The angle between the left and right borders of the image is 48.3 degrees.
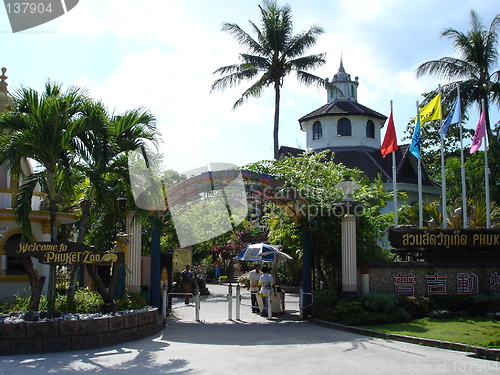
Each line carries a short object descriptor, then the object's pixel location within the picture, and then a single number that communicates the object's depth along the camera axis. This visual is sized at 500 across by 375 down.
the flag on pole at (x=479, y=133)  20.80
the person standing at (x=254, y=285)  18.91
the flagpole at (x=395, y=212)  18.61
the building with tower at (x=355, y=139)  35.97
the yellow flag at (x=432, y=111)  20.03
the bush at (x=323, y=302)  16.34
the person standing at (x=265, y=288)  17.72
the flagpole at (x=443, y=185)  19.39
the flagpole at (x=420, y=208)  19.42
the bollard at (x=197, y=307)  17.01
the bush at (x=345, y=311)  15.46
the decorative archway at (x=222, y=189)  17.14
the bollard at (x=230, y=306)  17.62
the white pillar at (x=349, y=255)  16.73
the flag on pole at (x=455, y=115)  20.74
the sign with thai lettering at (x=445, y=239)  17.53
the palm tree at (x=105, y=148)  13.16
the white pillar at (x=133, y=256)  16.12
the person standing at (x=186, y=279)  22.89
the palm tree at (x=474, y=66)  29.50
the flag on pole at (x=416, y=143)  20.33
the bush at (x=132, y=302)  13.55
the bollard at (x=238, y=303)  17.55
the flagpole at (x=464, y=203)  19.73
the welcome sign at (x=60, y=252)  12.04
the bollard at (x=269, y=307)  17.50
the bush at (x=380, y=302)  15.41
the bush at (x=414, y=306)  15.87
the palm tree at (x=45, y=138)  12.45
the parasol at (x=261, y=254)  22.14
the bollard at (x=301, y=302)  17.44
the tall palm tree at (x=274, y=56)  31.12
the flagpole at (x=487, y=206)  19.69
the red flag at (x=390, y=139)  20.36
